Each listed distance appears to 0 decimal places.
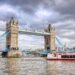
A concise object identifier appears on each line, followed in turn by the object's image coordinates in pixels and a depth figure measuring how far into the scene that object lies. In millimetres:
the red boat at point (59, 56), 35372
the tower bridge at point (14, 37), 64496
